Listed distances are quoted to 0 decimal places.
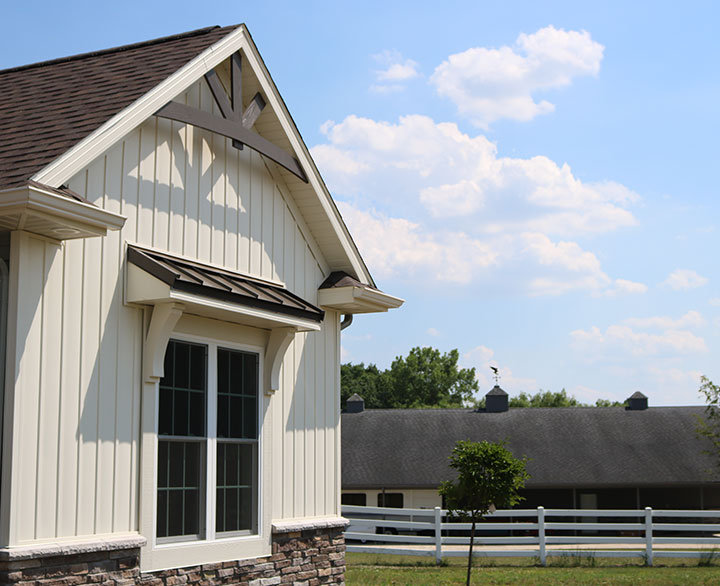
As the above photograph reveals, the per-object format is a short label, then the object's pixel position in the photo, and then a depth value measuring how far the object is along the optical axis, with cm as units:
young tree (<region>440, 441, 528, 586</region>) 1734
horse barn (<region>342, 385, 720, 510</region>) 3497
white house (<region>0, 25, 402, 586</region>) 753
